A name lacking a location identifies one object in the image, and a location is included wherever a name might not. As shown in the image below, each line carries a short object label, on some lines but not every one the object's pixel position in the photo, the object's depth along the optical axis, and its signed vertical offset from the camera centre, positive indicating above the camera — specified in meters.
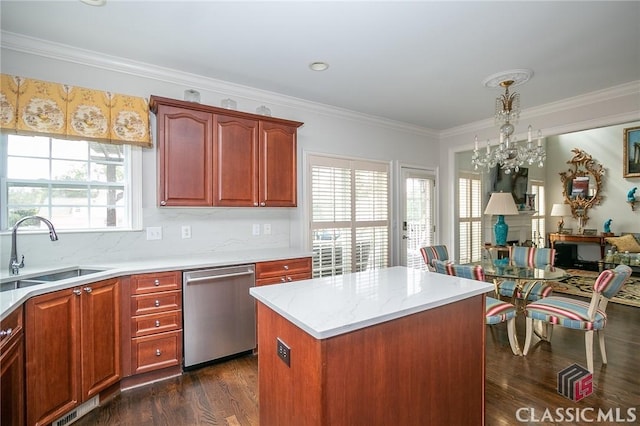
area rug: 4.48 -1.26
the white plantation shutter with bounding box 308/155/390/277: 3.87 -0.03
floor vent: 1.94 -1.29
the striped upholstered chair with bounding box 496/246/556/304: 3.42 -0.62
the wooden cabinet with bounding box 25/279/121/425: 1.78 -0.84
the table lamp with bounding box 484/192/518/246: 4.18 +0.04
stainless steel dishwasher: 2.55 -0.85
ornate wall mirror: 7.27 +0.64
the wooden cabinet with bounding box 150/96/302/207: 2.69 +0.52
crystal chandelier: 3.06 +0.69
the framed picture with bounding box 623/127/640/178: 6.56 +1.25
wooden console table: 6.77 -0.62
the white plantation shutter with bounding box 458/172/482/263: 5.38 -0.08
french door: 4.77 -0.03
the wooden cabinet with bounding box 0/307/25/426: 1.46 -0.78
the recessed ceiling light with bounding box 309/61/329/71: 2.80 +1.32
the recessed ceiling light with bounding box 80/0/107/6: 1.96 +1.32
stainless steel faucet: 2.09 -0.24
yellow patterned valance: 2.27 +0.78
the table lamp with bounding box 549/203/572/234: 7.51 +0.01
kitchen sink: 2.05 -0.46
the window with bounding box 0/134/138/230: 2.43 +0.25
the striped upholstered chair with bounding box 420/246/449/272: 3.34 -0.47
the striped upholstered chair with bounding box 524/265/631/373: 2.47 -0.85
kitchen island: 1.24 -0.62
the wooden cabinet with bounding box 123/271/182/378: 2.37 -0.85
